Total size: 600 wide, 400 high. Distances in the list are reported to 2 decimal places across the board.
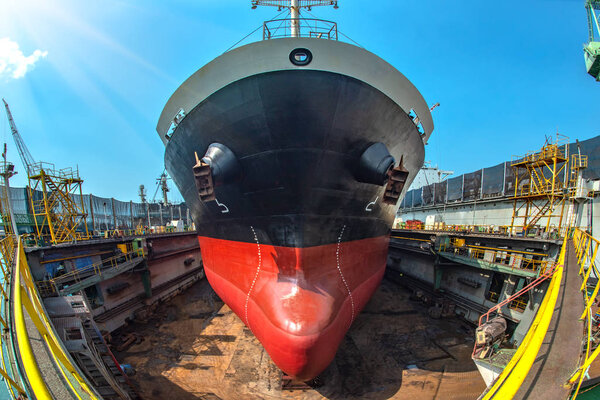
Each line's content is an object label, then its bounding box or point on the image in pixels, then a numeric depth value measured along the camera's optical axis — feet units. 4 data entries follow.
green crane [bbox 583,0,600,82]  62.08
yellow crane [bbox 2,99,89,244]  34.24
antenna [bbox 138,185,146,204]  131.59
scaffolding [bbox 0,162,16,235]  51.79
